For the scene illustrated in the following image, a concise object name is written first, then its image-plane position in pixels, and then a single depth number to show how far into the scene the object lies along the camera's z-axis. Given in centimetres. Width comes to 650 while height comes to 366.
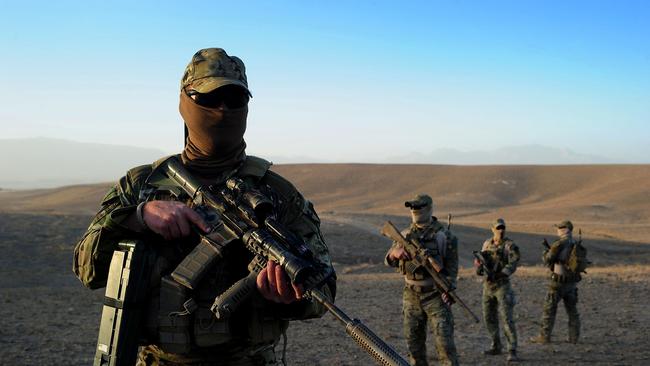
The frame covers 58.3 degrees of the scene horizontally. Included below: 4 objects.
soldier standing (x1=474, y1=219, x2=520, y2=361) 833
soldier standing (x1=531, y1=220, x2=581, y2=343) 913
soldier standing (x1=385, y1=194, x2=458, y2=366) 666
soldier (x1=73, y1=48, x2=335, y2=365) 237
